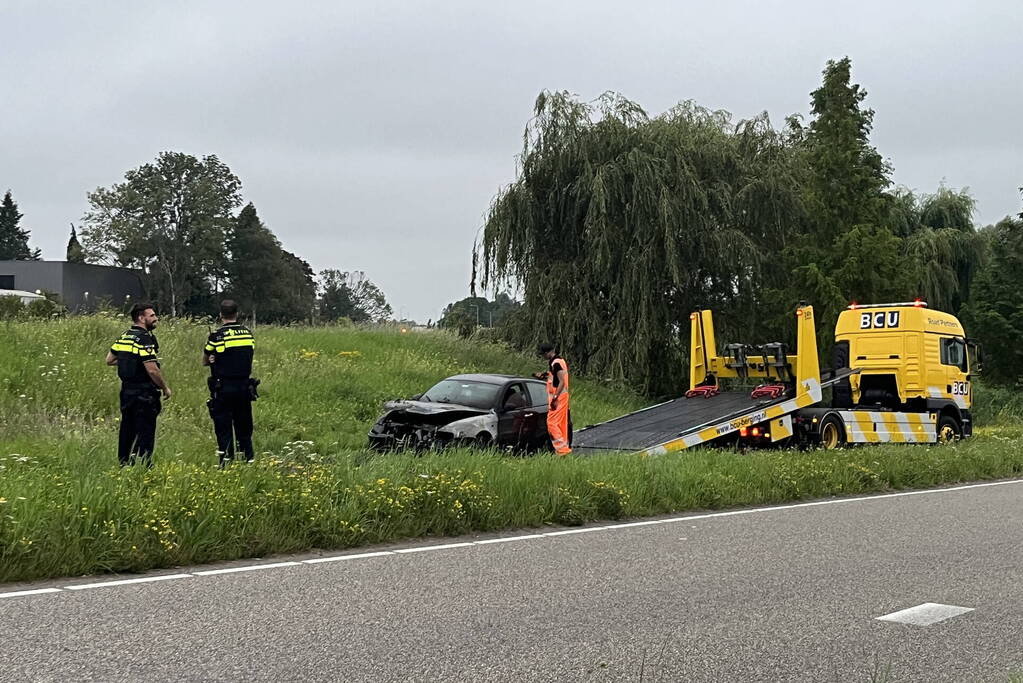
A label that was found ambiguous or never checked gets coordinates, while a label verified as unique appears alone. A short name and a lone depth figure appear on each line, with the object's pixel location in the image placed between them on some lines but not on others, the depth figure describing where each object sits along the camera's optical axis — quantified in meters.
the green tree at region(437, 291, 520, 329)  32.50
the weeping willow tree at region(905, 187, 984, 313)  41.19
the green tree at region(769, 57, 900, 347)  30.59
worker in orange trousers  15.62
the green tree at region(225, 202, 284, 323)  86.38
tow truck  17.78
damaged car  15.79
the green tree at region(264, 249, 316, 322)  88.06
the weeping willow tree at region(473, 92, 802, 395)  29.80
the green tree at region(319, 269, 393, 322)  119.31
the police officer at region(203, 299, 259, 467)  11.81
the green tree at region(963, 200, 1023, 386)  37.81
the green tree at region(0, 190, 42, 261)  121.11
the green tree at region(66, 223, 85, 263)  81.46
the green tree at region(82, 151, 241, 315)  80.88
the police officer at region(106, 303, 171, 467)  10.95
